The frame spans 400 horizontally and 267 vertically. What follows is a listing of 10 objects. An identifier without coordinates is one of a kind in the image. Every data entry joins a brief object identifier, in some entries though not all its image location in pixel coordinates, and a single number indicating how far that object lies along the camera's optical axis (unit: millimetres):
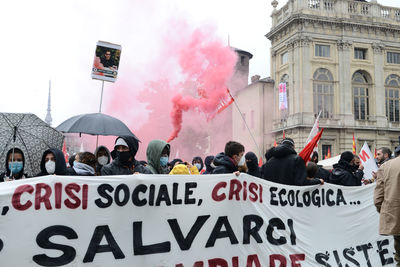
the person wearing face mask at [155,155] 5008
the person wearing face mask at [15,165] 4477
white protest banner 3516
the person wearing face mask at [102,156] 6496
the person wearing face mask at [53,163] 4387
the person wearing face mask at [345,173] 6281
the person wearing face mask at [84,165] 4953
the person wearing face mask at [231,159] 4788
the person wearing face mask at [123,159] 4762
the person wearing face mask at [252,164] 6451
